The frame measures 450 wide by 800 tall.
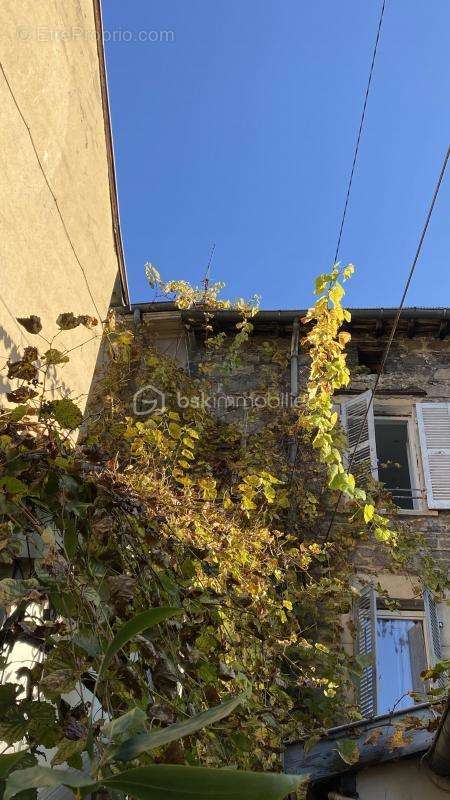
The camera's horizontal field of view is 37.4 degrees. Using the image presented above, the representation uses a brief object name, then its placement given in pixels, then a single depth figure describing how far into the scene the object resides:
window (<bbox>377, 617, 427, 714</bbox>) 5.53
